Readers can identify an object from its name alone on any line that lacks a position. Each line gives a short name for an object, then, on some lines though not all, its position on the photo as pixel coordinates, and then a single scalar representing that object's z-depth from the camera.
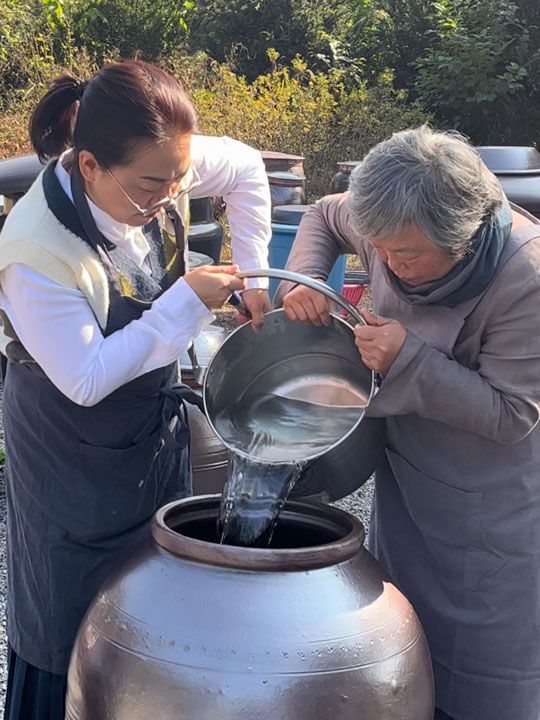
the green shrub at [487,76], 13.66
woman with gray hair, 1.83
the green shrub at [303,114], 12.02
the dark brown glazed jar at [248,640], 1.63
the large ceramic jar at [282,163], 8.11
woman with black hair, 1.96
